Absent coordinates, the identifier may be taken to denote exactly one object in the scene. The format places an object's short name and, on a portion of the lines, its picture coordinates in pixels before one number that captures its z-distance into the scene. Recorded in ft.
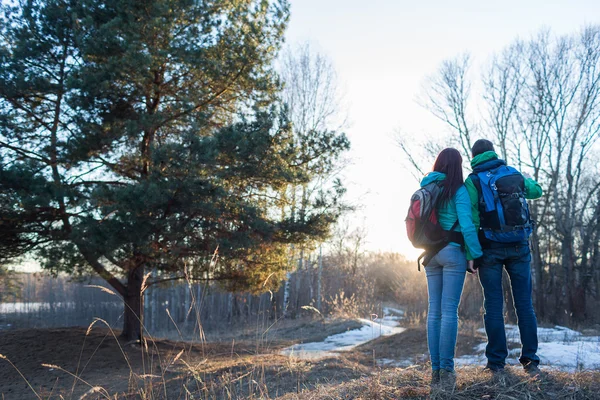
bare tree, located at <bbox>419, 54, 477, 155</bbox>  54.75
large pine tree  24.30
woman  11.16
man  11.76
